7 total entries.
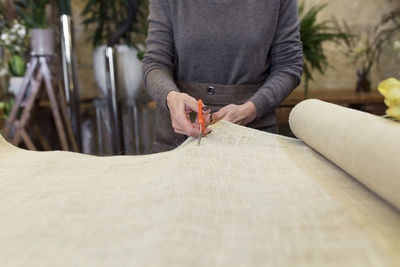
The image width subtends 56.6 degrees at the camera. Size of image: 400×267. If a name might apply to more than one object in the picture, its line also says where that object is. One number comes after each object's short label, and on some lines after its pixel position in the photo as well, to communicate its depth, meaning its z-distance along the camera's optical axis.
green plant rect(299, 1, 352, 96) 1.52
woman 1.01
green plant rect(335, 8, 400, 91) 2.13
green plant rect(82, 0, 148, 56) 2.32
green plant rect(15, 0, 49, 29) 2.18
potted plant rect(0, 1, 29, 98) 2.15
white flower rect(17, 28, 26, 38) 2.15
